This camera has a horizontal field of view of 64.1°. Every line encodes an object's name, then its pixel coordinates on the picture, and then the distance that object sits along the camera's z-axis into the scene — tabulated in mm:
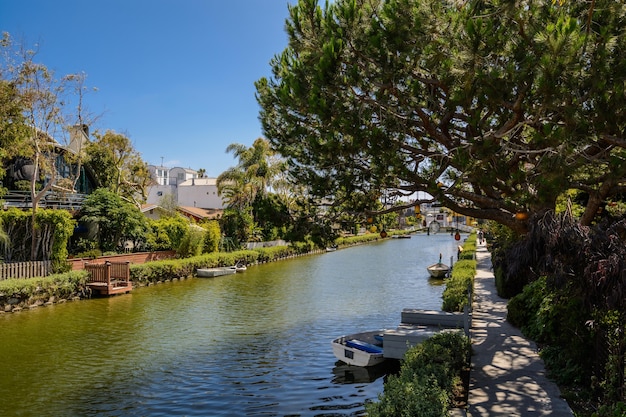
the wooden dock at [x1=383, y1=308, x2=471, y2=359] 12883
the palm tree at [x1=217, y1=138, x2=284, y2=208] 52125
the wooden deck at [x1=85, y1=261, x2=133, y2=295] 26672
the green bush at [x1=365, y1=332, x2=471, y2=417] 6809
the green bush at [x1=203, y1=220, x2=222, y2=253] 41625
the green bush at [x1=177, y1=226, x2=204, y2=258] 37875
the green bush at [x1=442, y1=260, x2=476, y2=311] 17344
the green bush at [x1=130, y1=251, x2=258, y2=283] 30734
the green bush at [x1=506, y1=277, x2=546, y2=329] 14344
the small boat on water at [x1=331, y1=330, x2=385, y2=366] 13617
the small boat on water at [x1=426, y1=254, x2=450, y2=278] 36375
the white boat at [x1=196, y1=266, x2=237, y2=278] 36125
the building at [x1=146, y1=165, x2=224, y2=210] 80438
